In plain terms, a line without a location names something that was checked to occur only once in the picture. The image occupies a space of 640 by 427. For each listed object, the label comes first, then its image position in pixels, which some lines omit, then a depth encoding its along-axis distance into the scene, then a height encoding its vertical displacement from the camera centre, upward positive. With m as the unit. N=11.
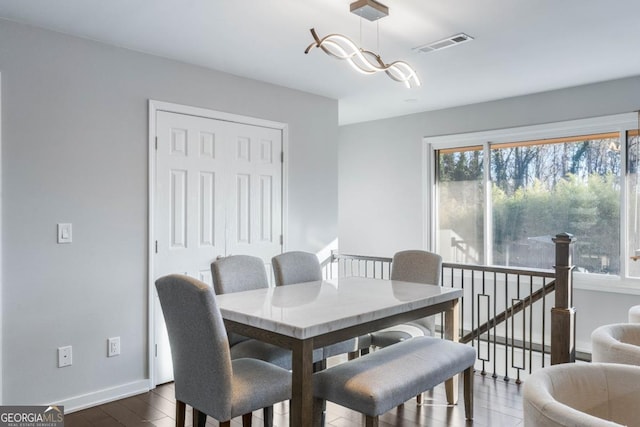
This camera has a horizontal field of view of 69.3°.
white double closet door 3.52 +0.17
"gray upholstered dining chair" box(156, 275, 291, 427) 1.92 -0.65
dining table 1.99 -0.47
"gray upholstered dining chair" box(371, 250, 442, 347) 3.19 -0.45
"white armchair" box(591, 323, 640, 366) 1.92 -0.56
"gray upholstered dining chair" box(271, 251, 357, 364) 3.23 -0.38
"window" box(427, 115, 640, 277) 4.23 +0.22
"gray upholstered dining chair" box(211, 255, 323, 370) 2.63 -0.43
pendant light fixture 2.33 +0.88
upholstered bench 2.05 -0.76
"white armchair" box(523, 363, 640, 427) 1.59 -0.60
